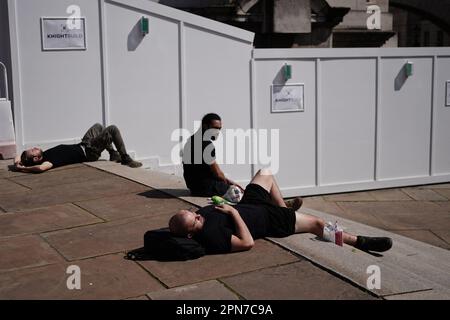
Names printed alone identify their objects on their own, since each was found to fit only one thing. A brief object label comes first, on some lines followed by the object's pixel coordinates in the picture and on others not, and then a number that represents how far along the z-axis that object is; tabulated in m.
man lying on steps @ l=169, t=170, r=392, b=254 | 5.36
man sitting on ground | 7.48
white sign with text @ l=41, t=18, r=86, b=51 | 10.33
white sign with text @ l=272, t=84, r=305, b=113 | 11.76
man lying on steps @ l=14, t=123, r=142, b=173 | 9.47
